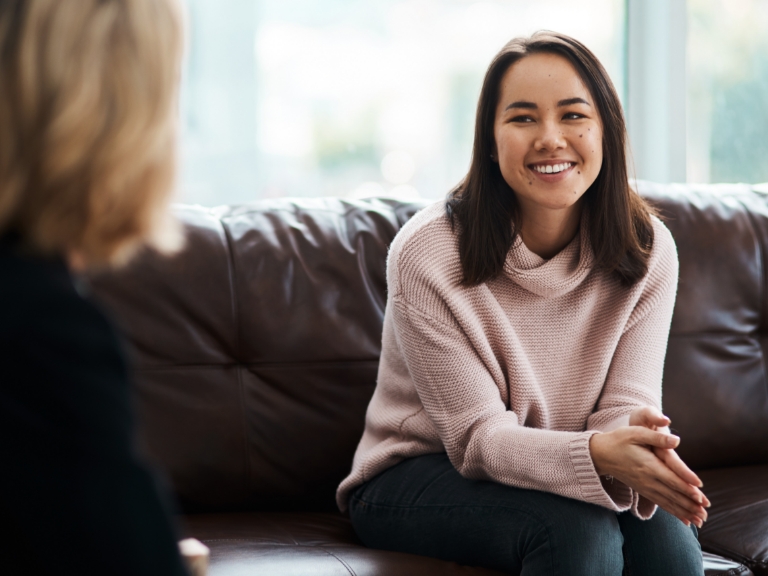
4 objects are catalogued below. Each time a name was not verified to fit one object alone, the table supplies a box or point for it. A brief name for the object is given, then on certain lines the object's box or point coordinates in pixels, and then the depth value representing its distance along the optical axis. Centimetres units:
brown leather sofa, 217
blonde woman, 125
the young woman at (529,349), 195
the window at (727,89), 288
